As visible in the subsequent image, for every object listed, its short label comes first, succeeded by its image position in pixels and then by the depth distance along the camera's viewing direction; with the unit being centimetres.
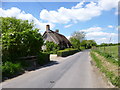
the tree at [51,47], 2714
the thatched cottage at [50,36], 3015
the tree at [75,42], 4697
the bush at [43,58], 1075
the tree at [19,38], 776
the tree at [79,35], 5387
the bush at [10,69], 616
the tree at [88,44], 6730
